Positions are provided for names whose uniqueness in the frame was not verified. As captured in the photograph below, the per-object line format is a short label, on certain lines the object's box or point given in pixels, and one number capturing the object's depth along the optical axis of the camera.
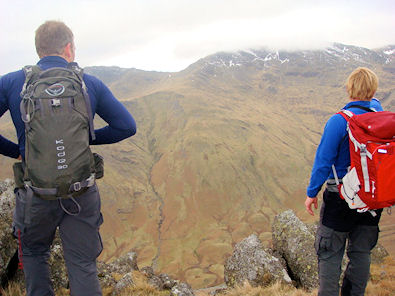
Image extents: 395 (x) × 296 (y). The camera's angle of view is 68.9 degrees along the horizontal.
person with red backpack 4.36
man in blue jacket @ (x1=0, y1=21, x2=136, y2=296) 3.46
